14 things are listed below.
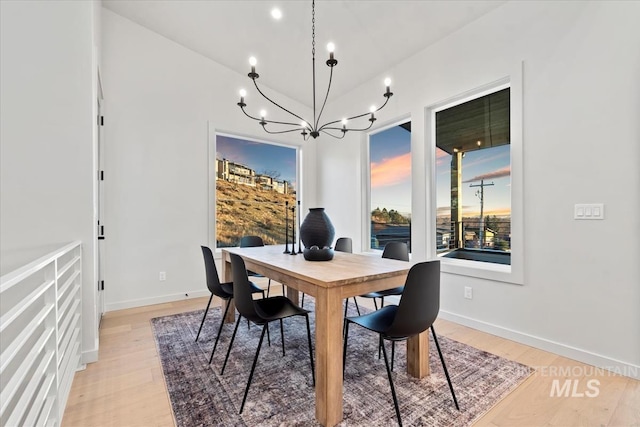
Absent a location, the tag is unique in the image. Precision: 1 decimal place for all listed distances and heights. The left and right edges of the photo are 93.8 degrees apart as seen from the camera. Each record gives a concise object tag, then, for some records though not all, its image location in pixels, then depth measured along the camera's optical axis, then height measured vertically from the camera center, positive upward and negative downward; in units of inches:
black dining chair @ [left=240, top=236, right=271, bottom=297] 141.8 -12.9
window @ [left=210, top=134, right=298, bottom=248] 169.6 +16.3
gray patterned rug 64.5 -43.3
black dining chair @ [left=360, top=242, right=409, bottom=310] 109.7 -13.6
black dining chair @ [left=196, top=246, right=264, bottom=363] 94.3 -20.3
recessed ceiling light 121.8 +83.2
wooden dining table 61.9 -17.1
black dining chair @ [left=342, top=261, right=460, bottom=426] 61.4 -19.4
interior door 126.4 +6.3
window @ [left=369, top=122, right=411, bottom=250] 148.4 +15.9
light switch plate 84.9 +1.2
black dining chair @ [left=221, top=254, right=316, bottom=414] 73.2 -23.8
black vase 88.7 -5.8
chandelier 80.5 +52.7
